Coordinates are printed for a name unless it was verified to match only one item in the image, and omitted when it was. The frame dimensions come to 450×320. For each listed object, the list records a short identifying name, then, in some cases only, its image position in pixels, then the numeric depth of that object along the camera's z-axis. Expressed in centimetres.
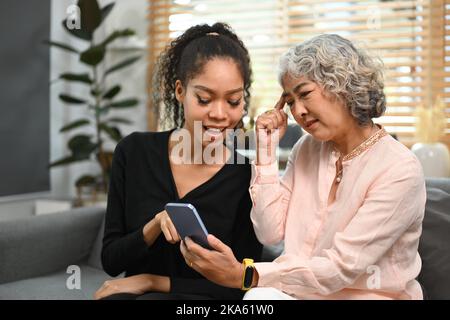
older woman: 121
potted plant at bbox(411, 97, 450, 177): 269
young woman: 144
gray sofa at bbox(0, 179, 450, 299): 157
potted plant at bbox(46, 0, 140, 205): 344
